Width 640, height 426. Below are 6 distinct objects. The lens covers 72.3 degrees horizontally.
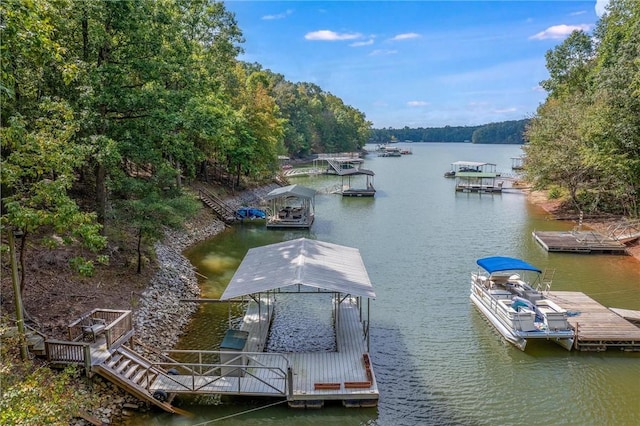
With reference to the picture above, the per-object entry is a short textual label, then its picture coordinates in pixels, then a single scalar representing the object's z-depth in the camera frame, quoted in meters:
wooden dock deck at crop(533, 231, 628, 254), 25.02
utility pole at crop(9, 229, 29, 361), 9.49
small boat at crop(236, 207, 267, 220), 33.22
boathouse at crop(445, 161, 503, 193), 51.41
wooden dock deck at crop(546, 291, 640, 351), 14.04
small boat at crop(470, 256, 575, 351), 14.19
